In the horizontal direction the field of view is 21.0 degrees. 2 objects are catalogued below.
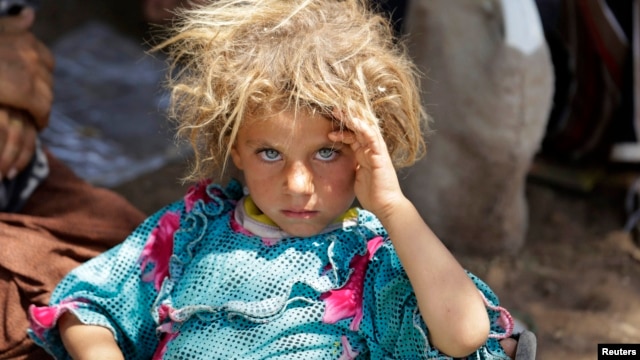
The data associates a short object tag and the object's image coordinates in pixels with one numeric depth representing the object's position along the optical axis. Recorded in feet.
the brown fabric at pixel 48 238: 5.39
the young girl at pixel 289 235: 4.83
